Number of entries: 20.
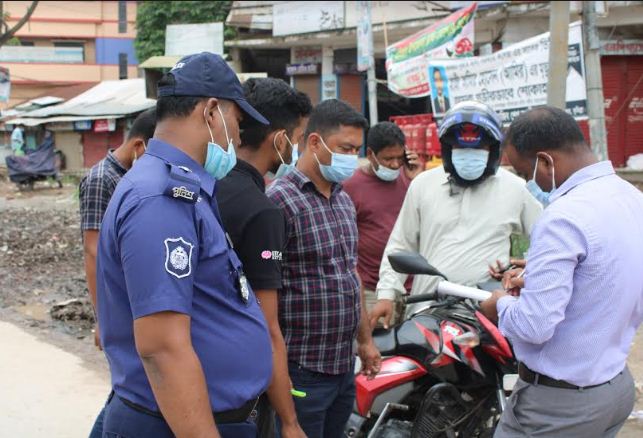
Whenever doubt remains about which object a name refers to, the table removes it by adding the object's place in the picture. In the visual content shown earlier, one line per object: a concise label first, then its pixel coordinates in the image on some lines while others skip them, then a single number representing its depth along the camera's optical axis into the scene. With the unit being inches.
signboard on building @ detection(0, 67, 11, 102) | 844.9
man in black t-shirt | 92.7
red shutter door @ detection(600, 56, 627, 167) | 575.8
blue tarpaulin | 815.1
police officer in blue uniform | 67.9
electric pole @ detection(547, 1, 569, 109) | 266.2
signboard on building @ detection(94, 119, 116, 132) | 1105.6
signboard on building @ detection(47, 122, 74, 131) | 1148.5
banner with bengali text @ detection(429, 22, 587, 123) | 292.4
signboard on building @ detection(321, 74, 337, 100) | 844.6
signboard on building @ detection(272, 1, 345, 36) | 802.8
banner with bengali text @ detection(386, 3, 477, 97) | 400.2
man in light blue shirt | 88.7
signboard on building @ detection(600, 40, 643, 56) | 568.4
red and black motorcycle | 120.7
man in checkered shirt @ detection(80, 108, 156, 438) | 149.3
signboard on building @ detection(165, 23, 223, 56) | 887.1
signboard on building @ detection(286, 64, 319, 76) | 856.3
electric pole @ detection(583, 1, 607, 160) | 280.8
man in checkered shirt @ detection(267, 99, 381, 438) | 111.3
